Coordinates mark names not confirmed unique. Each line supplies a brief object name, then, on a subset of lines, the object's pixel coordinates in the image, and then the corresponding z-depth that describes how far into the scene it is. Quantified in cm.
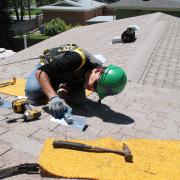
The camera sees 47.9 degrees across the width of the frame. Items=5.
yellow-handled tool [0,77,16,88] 374
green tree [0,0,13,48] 2023
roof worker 279
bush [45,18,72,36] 2166
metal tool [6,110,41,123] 268
